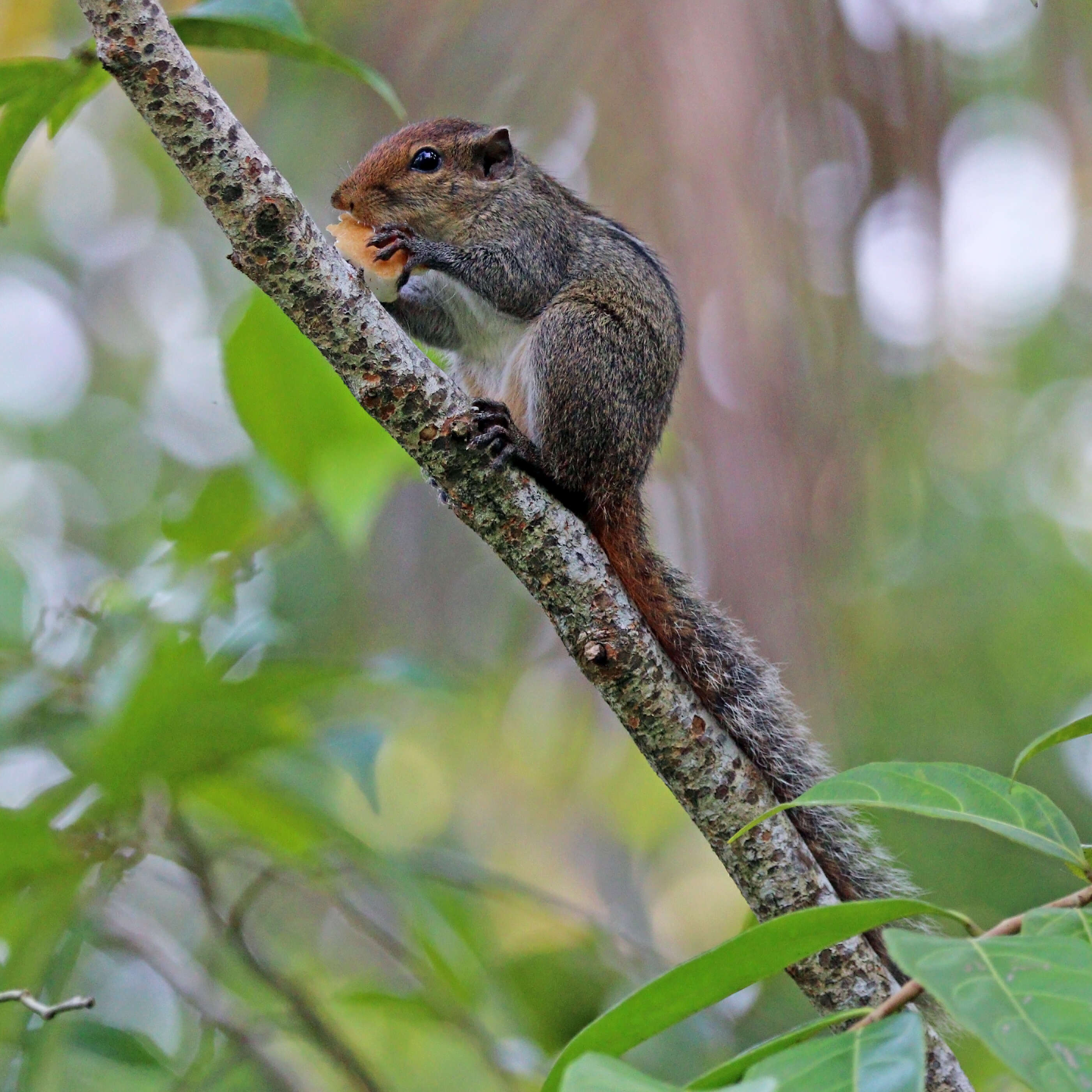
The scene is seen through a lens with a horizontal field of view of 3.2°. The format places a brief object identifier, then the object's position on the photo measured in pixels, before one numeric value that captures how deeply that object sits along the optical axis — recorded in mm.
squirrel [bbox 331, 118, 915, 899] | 4728
